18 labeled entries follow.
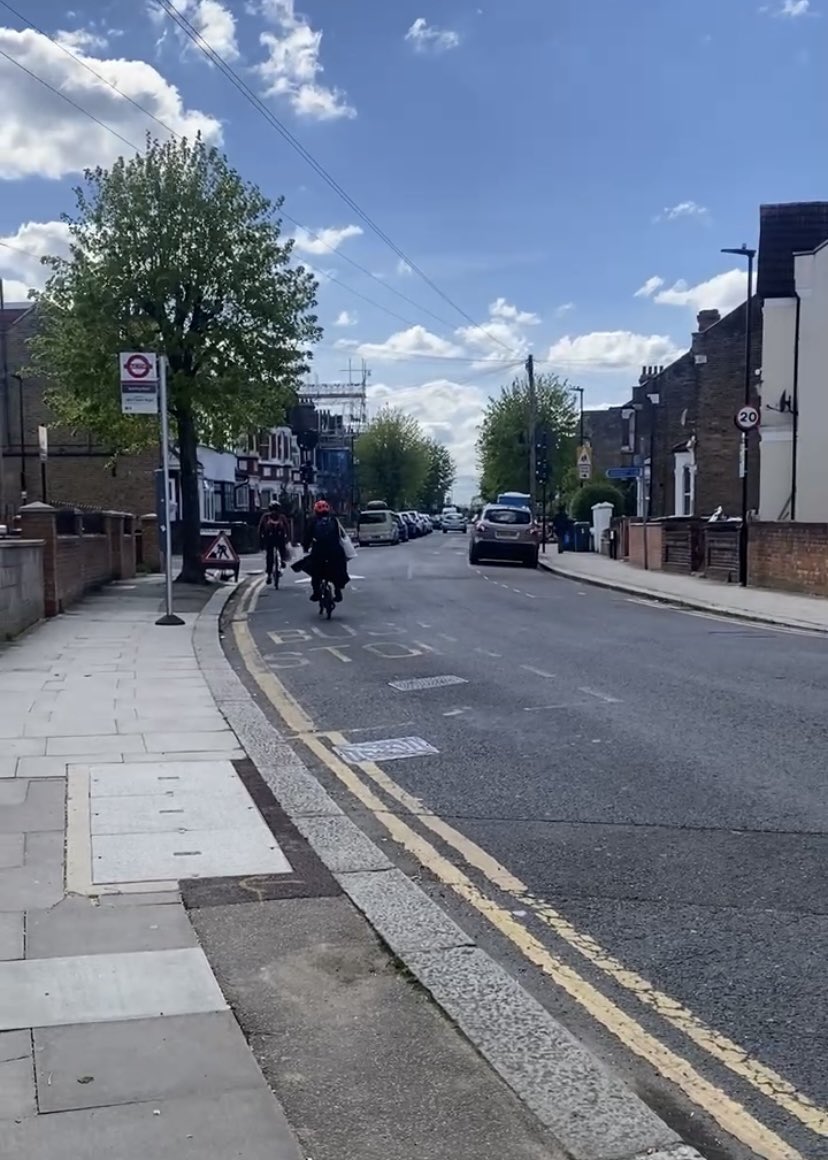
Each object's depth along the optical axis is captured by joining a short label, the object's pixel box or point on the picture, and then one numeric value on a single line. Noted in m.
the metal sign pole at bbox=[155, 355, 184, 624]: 14.92
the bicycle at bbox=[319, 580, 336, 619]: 17.69
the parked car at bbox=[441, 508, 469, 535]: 90.44
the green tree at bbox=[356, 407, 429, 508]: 101.62
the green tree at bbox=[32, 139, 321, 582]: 22.75
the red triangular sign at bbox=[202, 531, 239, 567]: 25.45
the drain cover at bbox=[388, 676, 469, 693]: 11.14
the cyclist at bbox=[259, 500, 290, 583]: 24.86
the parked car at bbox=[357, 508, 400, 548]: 56.62
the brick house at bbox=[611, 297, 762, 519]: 42.31
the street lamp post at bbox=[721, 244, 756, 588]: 25.19
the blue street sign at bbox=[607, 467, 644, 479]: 54.12
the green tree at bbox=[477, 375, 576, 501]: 78.62
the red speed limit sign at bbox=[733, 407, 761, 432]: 24.61
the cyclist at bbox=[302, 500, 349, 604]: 17.42
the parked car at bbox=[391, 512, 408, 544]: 60.94
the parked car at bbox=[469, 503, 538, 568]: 35.25
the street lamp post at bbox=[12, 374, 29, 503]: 39.98
